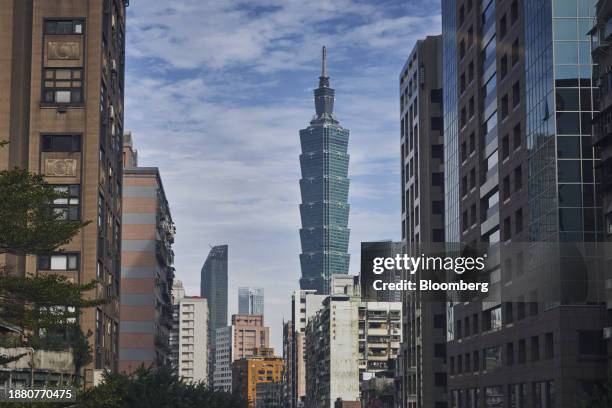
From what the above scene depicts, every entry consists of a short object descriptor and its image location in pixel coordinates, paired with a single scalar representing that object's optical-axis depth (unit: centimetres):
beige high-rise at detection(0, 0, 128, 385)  8581
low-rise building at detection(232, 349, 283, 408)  9562
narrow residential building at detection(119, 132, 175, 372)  13462
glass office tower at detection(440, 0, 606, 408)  7969
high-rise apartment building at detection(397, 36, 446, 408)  13975
